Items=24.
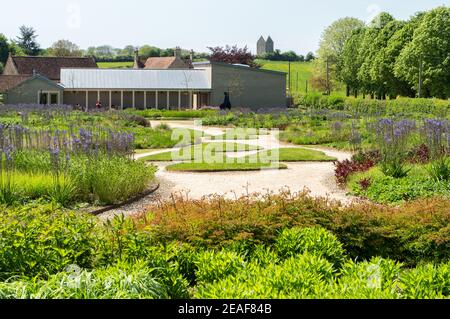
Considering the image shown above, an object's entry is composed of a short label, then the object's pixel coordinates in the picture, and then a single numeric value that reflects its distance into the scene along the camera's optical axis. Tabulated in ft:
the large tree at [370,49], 193.47
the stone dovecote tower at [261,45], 627.05
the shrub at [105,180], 38.32
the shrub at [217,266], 20.31
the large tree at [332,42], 262.67
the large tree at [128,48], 512.67
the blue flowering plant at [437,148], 41.91
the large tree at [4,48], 299.99
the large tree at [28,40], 364.58
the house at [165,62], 228.88
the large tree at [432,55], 151.12
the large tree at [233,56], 221.05
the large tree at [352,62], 213.05
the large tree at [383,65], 179.01
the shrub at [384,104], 119.85
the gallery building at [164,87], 164.55
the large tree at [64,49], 338.95
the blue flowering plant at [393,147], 43.32
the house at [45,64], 211.41
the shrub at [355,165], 46.70
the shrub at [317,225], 24.53
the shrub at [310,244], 22.91
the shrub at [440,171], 41.75
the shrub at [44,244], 20.72
